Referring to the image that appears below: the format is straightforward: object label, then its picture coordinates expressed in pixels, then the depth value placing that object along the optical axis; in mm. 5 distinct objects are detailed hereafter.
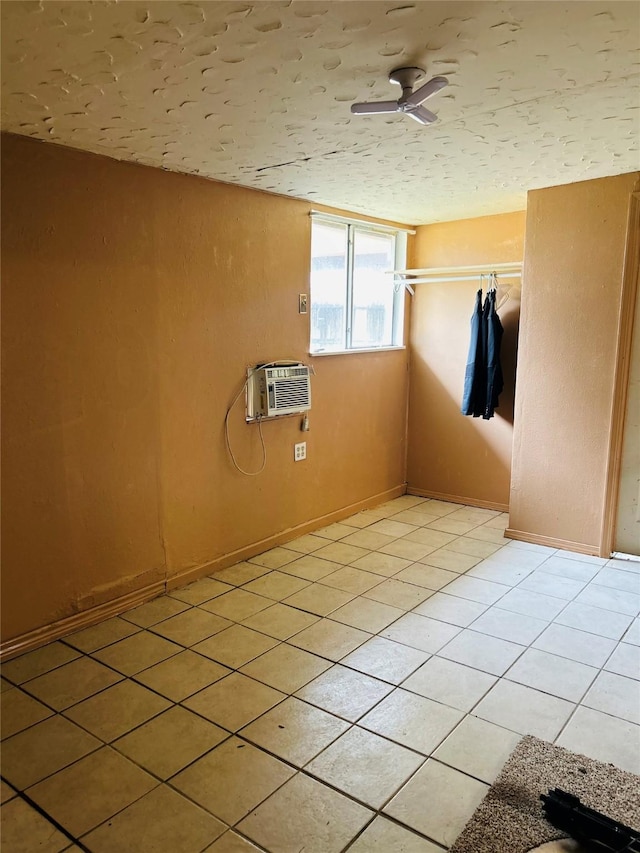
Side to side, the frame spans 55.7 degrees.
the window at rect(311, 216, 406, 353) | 4074
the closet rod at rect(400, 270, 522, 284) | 4252
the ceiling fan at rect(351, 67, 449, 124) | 1836
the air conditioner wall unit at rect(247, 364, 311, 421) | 3516
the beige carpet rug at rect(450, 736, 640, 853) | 1586
